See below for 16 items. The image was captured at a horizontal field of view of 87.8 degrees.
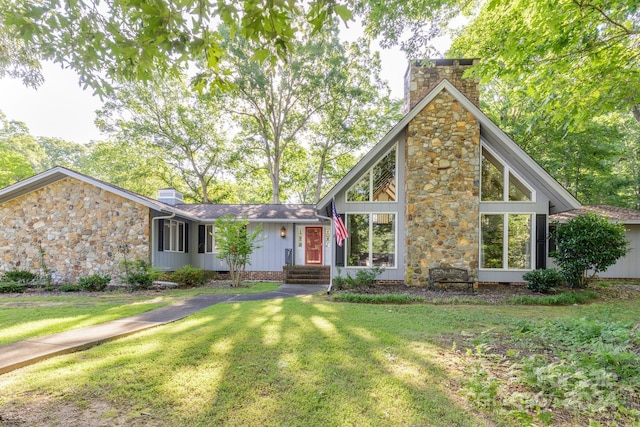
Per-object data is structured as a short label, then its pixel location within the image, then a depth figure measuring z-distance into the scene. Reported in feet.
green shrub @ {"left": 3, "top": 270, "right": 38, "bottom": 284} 35.06
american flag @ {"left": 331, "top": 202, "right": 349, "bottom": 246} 30.76
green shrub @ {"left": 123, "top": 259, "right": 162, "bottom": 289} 34.27
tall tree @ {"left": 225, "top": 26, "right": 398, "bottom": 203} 64.59
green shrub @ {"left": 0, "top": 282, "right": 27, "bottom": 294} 32.63
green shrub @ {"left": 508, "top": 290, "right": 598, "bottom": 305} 25.68
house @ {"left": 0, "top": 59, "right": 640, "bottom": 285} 32.09
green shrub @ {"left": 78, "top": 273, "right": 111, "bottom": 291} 33.63
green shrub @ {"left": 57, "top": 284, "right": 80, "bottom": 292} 33.25
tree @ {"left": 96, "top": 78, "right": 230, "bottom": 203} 69.15
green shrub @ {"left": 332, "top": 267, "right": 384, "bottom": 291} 30.94
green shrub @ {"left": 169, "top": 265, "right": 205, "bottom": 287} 36.73
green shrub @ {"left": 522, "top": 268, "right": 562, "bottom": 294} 29.48
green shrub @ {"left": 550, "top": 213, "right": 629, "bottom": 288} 29.58
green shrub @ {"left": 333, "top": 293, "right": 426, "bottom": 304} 26.14
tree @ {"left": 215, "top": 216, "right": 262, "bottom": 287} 34.83
